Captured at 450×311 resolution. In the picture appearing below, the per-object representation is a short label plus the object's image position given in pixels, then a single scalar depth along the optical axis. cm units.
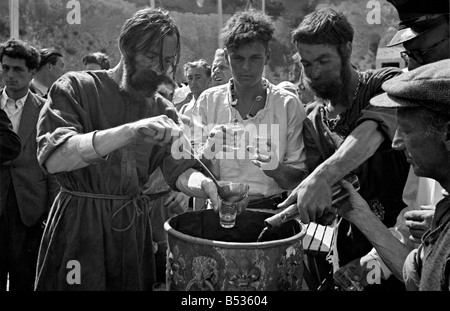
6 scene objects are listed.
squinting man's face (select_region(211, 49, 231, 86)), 555
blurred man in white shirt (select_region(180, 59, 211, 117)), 628
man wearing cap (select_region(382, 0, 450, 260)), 239
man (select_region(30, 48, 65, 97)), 591
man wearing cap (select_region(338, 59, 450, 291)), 145
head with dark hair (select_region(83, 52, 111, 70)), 669
